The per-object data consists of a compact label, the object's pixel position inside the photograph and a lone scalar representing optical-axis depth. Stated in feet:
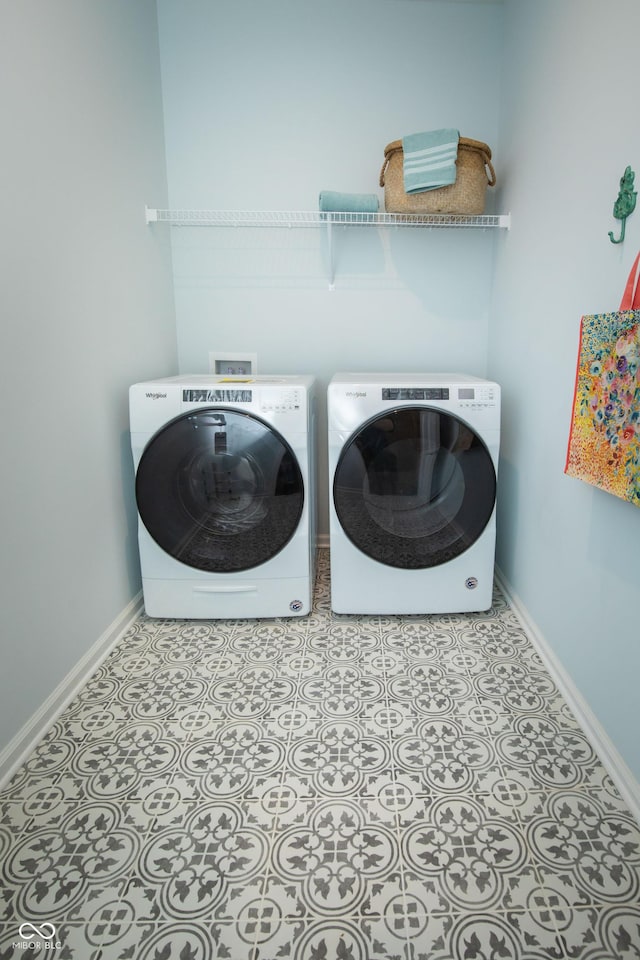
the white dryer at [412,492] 5.42
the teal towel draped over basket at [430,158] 5.60
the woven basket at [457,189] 5.82
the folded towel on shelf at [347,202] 6.17
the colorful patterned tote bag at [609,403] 3.43
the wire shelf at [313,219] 6.43
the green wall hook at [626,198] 3.69
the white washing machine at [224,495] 5.41
